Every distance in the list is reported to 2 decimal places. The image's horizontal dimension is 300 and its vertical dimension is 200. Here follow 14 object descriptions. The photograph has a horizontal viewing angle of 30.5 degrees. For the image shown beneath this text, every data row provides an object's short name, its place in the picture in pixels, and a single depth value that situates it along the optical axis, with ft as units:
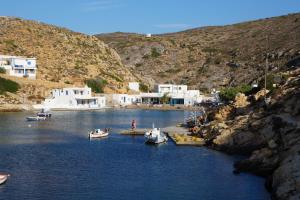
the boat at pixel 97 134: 252.42
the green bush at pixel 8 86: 454.81
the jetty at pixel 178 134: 222.48
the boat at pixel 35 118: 345.64
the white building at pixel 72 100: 460.96
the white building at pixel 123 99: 529.45
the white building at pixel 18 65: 492.95
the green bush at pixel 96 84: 529.45
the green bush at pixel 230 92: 394.21
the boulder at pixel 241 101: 251.99
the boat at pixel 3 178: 141.57
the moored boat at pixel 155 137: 228.22
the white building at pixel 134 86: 580.71
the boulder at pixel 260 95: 247.17
